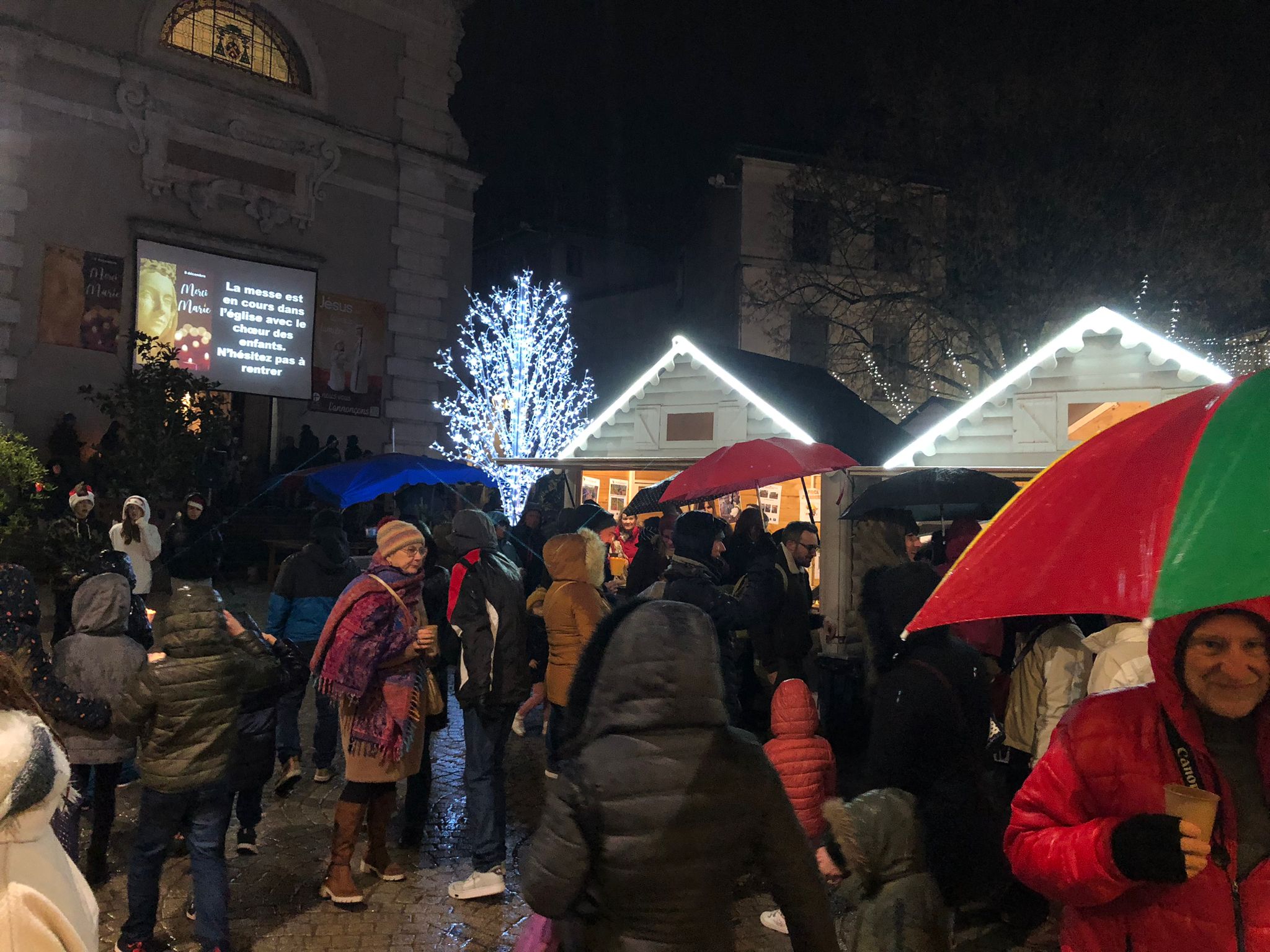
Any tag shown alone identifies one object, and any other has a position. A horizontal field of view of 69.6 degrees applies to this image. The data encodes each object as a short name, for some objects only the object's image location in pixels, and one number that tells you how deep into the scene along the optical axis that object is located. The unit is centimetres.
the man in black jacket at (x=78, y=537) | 1198
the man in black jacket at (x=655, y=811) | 229
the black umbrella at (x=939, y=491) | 750
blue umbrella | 1048
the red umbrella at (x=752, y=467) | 794
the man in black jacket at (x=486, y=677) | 496
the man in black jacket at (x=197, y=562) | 430
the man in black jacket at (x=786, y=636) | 652
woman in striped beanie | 473
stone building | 1819
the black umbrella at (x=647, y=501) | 1052
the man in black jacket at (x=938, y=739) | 317
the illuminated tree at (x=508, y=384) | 2483
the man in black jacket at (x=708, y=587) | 543
